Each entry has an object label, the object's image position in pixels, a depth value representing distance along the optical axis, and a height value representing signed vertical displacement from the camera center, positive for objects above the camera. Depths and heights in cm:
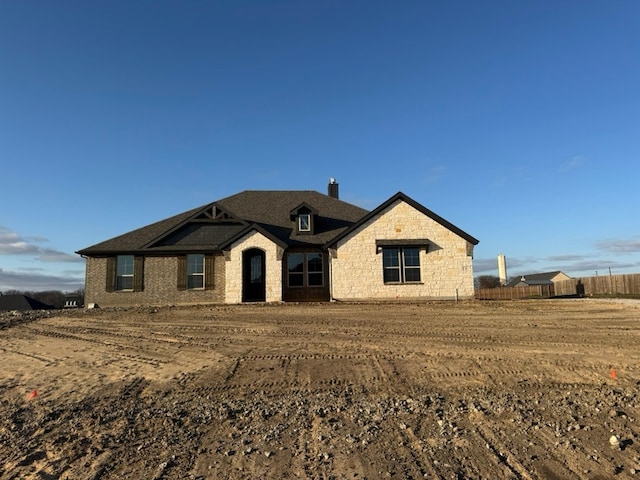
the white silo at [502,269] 8458 +402
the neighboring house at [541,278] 8450 +208
